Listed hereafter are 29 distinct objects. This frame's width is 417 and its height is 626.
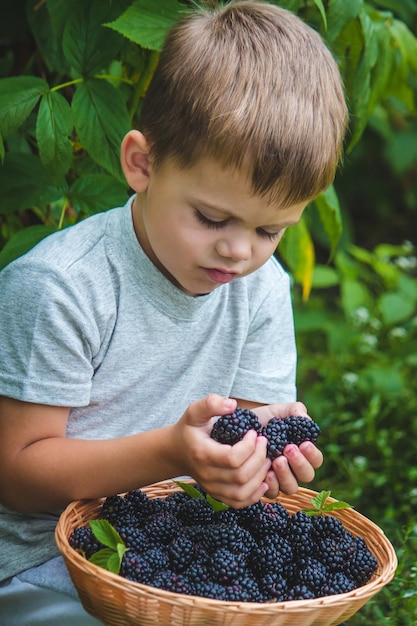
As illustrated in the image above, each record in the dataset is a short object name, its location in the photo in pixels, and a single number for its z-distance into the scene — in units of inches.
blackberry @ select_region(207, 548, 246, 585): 41.8
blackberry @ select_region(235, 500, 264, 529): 45.6
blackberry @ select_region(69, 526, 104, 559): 42.9
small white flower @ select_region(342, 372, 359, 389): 78.1
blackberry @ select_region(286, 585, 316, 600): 41.8
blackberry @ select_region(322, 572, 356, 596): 41.9
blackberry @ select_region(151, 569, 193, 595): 40.9
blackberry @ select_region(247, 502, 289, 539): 45.0
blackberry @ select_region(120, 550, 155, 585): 41.2
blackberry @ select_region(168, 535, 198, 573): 42.3
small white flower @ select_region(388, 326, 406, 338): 85.8
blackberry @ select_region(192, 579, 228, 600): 41.1
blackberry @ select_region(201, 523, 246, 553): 43.0
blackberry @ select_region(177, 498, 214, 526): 45.3
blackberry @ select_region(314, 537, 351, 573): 43.5
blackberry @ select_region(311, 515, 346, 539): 44.4
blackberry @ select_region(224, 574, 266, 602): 41.2
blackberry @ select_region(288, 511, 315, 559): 43.8
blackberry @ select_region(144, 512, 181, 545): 43.6
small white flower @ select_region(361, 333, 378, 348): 83.7
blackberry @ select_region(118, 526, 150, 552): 42.8
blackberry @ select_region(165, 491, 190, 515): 45.8
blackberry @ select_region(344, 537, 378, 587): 43.2
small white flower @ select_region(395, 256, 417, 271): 93.7
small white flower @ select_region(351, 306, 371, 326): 87.1
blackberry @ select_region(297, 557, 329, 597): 42.3
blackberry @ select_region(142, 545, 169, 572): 42.0
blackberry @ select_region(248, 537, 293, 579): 42.9
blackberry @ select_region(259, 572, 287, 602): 42.1
